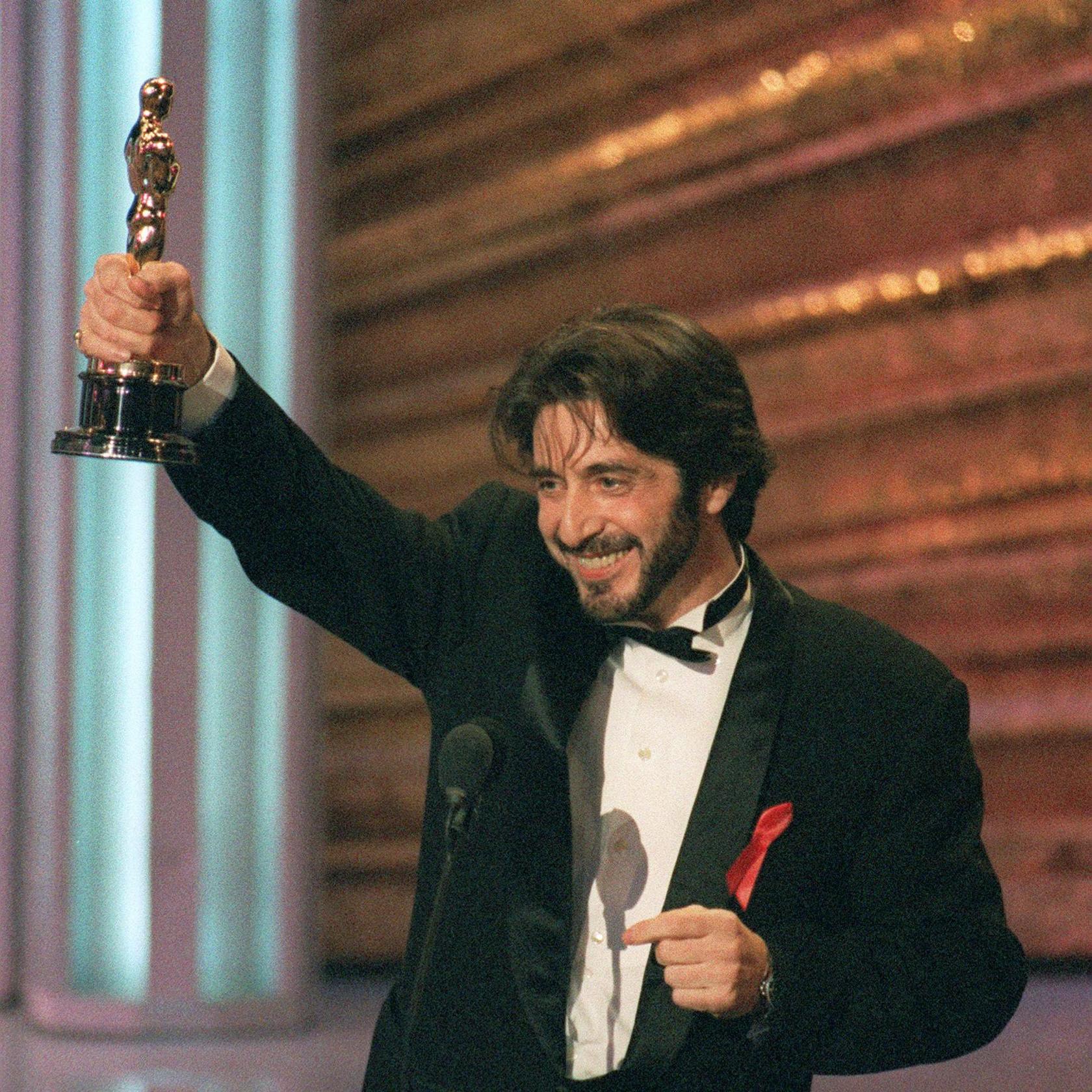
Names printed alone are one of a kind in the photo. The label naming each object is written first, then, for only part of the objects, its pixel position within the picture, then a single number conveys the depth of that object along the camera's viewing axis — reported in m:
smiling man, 7.45
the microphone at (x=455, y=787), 7.20
